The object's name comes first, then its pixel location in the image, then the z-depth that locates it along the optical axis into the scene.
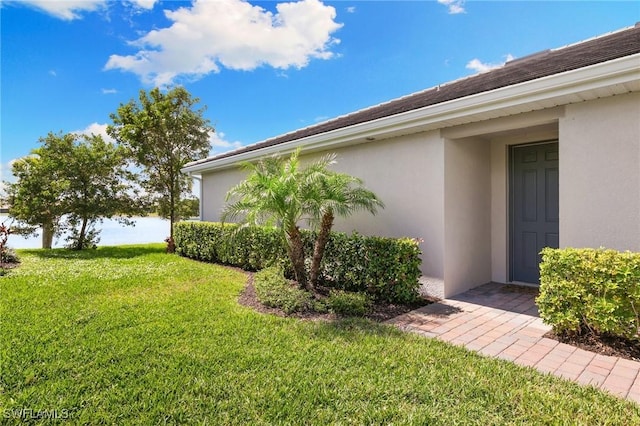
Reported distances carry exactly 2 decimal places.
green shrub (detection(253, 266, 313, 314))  5.41
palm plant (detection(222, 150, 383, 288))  5.79
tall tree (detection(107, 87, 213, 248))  16.22
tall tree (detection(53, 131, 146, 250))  13.27
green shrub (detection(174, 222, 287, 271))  8.42
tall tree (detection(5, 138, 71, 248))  12.58
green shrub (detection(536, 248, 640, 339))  3.74
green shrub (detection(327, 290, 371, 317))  5.30
